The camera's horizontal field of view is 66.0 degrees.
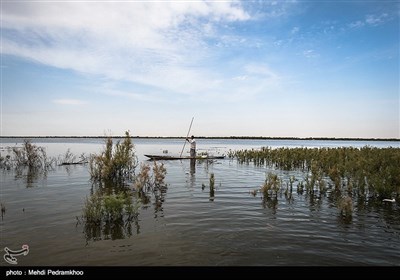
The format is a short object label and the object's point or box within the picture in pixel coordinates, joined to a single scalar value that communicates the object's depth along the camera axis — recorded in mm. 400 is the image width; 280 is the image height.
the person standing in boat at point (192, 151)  32781
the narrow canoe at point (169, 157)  32281
